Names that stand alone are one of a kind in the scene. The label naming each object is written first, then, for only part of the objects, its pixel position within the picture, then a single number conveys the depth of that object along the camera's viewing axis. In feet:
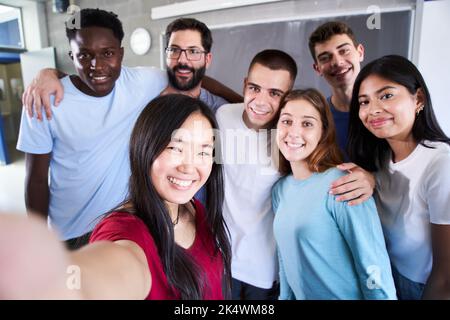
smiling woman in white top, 2.50
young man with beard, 2.76
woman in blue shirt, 2.62
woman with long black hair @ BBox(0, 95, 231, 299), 1.88
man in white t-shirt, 2.71
